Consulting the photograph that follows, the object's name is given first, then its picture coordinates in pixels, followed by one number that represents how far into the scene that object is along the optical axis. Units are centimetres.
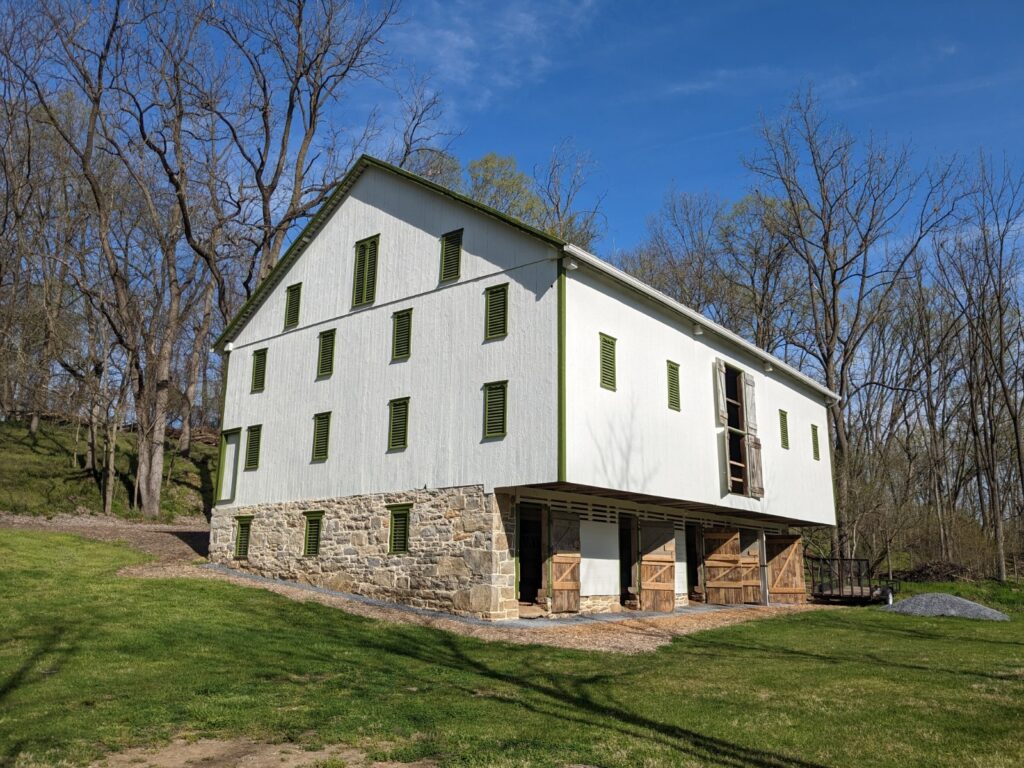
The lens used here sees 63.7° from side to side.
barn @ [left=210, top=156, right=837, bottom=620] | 1711
